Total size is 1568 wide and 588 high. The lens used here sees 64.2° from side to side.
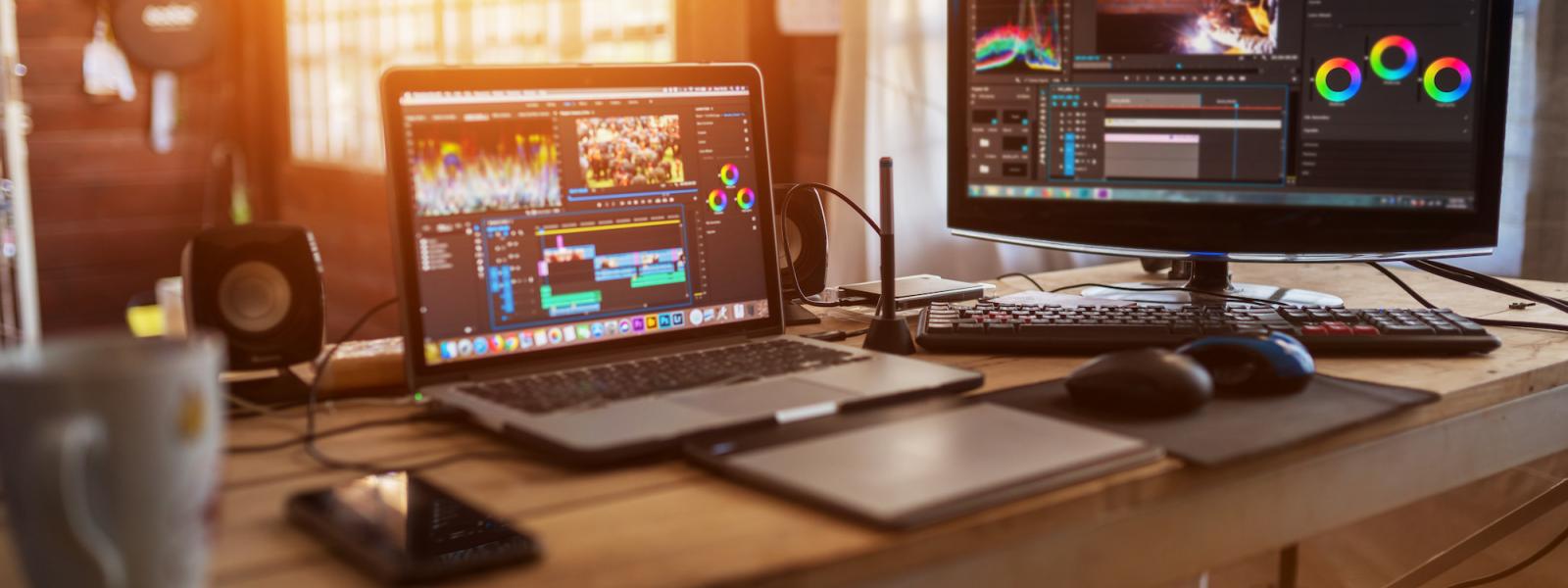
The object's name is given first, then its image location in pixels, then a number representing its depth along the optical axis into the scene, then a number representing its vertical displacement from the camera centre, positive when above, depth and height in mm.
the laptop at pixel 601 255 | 895 -82
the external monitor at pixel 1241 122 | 1203 +20
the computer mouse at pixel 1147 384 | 838 -162
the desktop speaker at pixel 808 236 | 1374 -97
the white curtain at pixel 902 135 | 2291 +22
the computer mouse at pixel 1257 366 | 898 -161
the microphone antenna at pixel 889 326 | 1088 -155
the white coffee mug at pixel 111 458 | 498 -121
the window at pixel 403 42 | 3027 +323
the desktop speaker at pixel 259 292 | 947 -104
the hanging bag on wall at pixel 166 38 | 4566 +443
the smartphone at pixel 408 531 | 587 -188
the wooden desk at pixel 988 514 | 612 -198
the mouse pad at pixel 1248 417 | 787 -186
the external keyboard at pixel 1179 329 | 1062 -162
